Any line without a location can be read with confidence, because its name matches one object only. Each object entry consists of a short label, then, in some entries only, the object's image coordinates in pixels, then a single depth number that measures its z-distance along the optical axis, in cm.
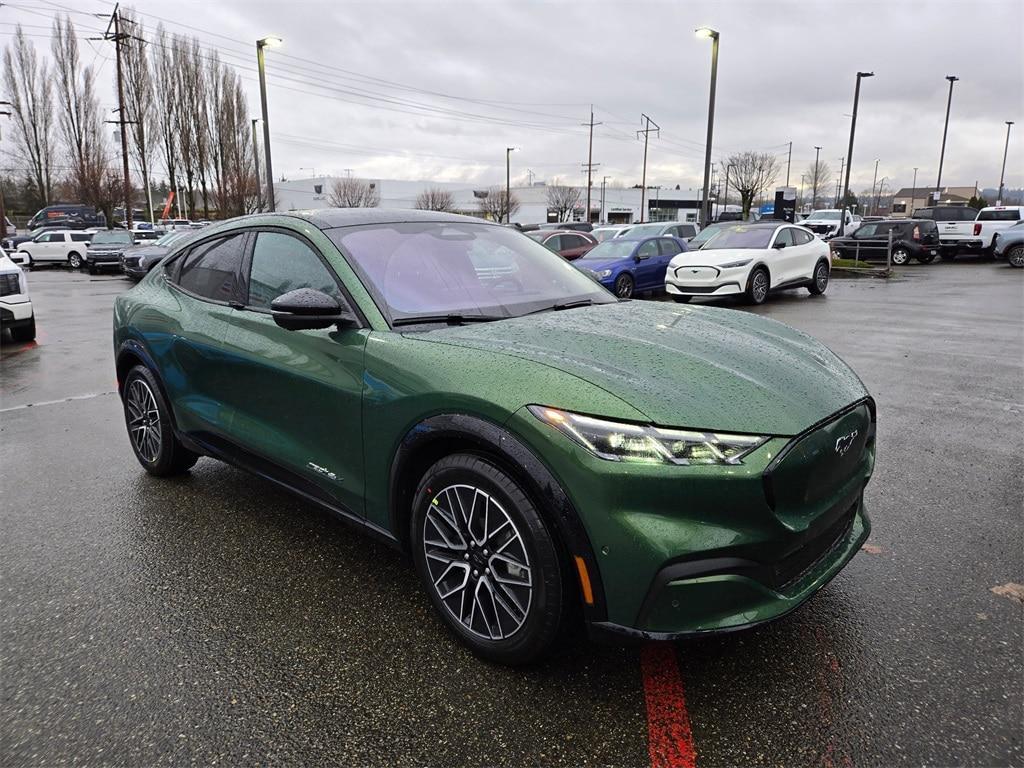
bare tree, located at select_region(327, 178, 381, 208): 7900
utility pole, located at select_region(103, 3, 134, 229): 3723
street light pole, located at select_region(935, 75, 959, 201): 4334
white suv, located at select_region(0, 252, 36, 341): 940
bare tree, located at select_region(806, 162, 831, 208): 9912
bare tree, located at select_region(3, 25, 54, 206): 4600
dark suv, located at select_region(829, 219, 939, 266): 2339
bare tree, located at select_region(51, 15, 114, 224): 4497
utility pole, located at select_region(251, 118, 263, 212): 4760
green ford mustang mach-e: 213
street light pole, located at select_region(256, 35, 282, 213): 2162
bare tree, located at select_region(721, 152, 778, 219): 8012
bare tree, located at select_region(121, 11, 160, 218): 4141
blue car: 1441
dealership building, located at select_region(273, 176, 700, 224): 9219
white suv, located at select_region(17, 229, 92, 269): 3006
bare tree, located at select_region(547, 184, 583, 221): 9144
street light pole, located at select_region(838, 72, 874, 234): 2703
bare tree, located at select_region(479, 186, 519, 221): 7800
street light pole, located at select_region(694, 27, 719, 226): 2029
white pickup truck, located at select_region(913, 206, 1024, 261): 2523
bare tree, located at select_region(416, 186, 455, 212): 7912
